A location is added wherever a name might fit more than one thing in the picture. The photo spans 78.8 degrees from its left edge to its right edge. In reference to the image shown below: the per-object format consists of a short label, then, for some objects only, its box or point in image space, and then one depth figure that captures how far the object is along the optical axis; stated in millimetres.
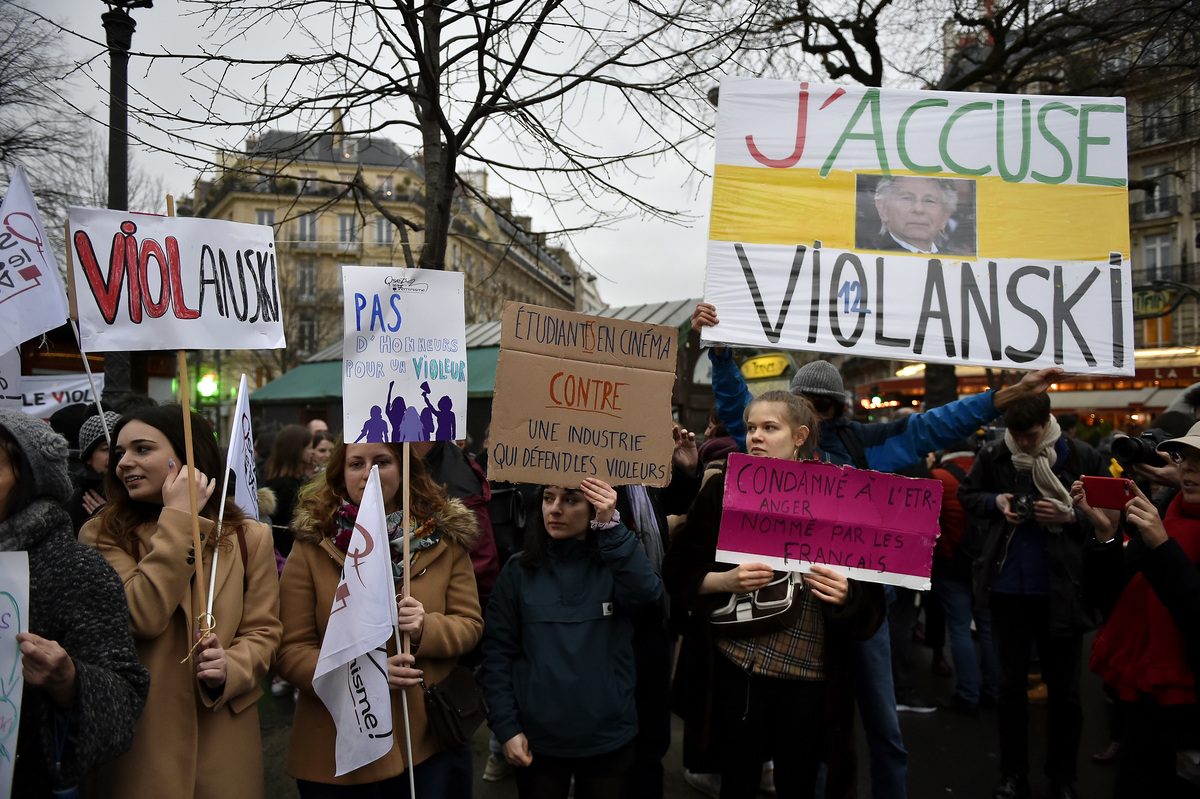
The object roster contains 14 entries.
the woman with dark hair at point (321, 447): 5965
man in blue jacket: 3086
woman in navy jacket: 2580
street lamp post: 4695
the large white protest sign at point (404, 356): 2668
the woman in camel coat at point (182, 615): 2174
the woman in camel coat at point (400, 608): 2488
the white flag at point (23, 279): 2646
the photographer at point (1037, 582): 3732
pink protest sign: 2498
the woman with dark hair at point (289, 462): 5418
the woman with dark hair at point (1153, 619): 2535
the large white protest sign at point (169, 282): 2471
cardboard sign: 2623
